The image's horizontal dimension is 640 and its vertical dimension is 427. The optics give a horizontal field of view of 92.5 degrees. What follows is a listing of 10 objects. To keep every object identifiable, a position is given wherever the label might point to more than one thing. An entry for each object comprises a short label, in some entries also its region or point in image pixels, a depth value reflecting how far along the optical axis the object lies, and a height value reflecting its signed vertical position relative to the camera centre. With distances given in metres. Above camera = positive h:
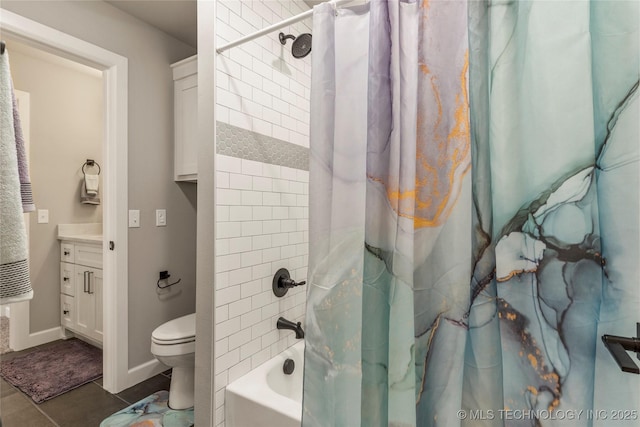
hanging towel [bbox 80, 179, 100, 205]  3.11 +0.16
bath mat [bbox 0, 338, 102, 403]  2.04 -1.18
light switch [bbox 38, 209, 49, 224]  2.78 -0.03
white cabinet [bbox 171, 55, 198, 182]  2.32 +0.72
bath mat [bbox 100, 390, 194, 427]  1.72 -1.19
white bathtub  1.21 -0.80
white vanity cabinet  2.52 -0.66
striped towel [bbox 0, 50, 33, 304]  0.84 +0.00
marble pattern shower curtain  0.63 +0.00
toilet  1.76 -0.82
